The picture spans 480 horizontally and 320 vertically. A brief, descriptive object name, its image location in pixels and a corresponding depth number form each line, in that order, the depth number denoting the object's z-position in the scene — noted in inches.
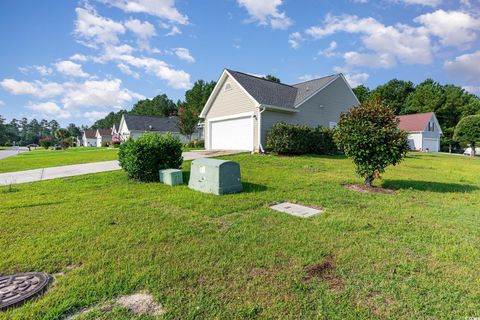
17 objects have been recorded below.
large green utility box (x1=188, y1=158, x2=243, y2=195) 240.7
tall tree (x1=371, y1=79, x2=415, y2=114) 1899.6
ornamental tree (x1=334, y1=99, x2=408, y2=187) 259.4
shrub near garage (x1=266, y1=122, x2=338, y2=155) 540.7
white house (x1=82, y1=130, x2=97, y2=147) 2765.7
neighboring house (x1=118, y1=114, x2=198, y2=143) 1621.1
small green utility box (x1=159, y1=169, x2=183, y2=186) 286.8
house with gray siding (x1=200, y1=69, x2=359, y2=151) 593.0
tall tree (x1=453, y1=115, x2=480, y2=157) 1033.5
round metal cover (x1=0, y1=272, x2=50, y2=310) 91.5
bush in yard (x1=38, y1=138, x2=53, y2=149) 2025.2
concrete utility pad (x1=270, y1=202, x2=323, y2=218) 186.7
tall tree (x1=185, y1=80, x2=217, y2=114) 1295.3
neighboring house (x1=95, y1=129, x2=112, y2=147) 2428.6
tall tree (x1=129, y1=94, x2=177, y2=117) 2591.0
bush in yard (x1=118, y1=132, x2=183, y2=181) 302.0
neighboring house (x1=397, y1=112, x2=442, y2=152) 1290.6
